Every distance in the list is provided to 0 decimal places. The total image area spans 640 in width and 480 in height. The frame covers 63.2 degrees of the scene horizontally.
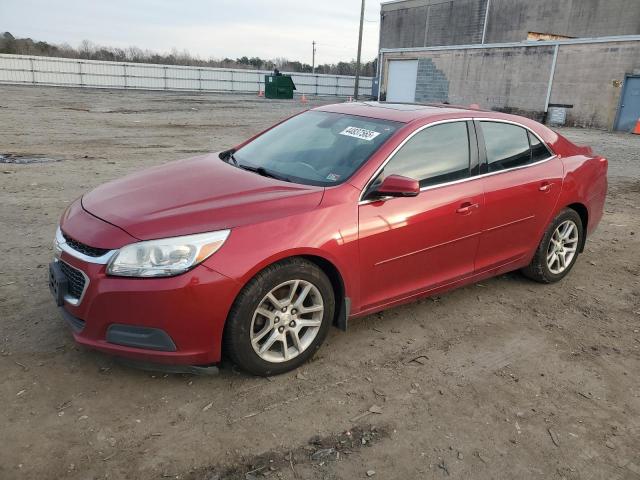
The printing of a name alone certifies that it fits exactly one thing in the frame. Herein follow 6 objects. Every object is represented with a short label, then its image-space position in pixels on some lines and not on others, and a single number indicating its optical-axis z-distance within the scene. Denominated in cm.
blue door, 2253
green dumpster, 4025
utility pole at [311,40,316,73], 8994
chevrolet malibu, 278
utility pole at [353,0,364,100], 3700
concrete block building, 2334
